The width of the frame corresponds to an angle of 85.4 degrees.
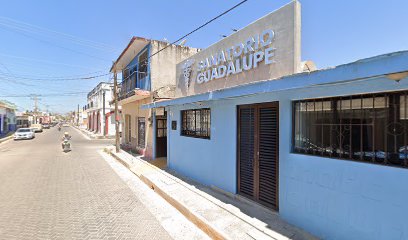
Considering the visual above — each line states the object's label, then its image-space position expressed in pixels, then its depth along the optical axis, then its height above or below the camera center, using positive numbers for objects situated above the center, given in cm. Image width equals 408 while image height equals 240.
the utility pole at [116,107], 1505 +90
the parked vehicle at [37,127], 4154 -145
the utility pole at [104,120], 3202 -5
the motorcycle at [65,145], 1644 -190
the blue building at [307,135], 300 -30
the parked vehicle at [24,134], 2658 -170
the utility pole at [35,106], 7034 +451
